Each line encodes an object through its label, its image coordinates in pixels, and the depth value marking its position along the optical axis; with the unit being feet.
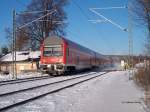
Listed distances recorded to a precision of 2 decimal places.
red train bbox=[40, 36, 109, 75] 57.51
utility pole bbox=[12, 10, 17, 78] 52.89
